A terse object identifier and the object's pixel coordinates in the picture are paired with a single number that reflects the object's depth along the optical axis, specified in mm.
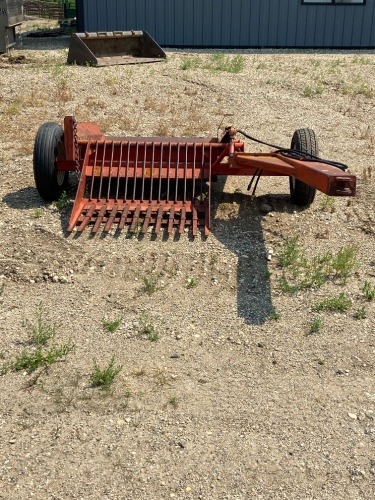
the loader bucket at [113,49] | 13039
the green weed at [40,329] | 4070
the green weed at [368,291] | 4672
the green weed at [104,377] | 3682
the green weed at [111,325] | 4238
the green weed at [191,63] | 13155
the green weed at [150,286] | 4734
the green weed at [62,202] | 6118
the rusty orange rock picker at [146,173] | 5719
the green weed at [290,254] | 5188
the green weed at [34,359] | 3828
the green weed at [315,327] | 4289
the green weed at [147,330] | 4164
